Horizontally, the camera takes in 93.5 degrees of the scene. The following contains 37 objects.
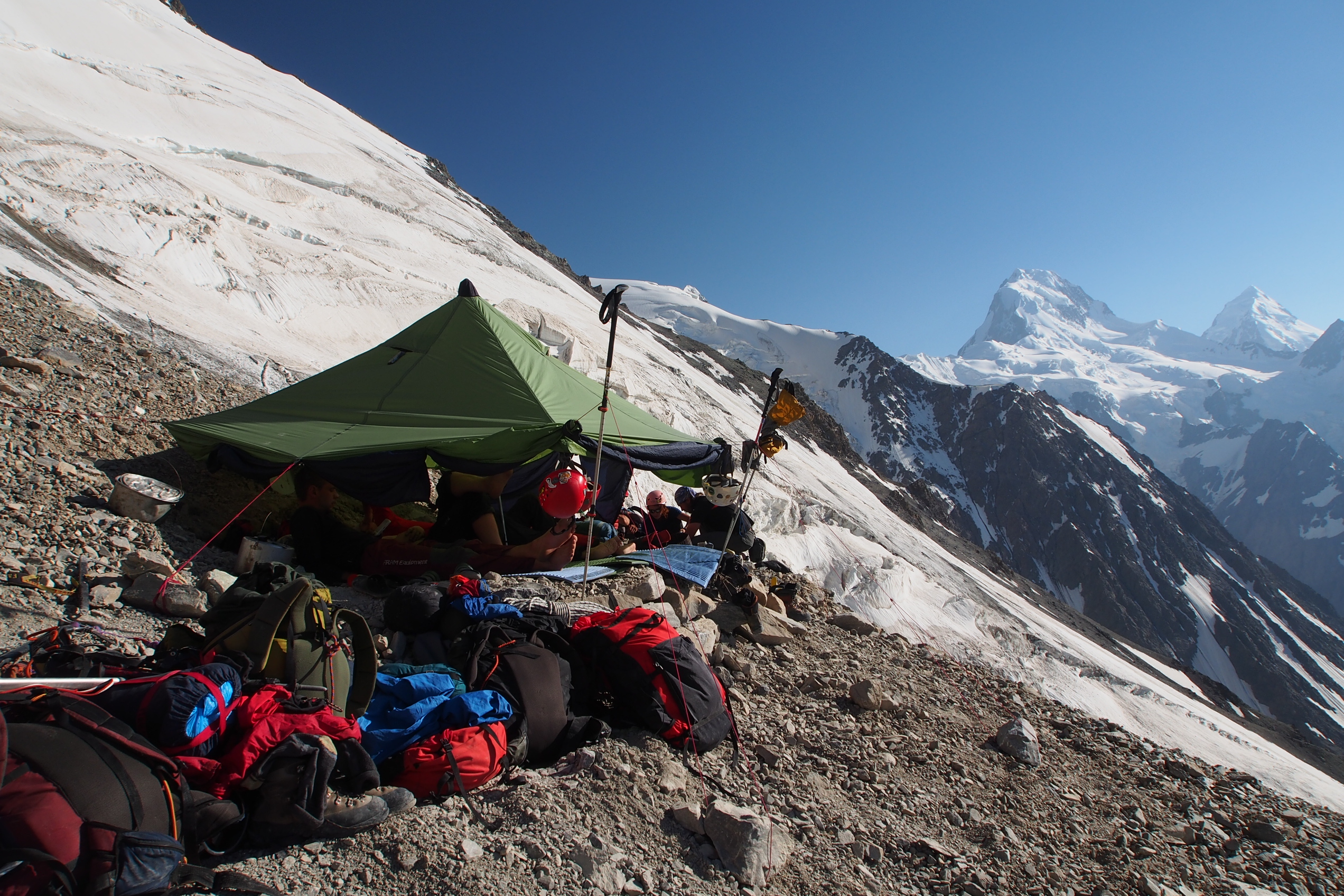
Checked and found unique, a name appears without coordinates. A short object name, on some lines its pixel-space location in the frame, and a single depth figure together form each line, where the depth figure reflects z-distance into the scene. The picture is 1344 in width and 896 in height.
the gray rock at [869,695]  5.08
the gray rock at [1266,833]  4.37
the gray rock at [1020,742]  4.93
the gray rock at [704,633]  5.19
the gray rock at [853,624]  6.98
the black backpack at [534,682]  3.49
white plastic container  5.21
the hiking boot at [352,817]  2.54
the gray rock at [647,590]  5.84
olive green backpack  3.10
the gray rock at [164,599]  4.12
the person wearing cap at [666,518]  8.58
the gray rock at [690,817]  3.17
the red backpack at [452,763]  2.96
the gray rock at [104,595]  4.01
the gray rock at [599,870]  2.71
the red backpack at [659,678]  3.88
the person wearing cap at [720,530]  8.45
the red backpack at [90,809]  1.83
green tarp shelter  6.33
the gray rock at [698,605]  5.96
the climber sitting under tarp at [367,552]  5.71
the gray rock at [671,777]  3.45
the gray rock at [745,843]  2.98
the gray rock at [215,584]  4.32
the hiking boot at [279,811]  2.47
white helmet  8.28
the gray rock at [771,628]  5.84
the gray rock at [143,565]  4.41
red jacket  2.46
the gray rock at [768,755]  4.09
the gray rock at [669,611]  5.45
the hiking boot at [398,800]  2.72
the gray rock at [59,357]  6.49
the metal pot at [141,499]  5.14
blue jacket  3.13
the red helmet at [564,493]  5.84
